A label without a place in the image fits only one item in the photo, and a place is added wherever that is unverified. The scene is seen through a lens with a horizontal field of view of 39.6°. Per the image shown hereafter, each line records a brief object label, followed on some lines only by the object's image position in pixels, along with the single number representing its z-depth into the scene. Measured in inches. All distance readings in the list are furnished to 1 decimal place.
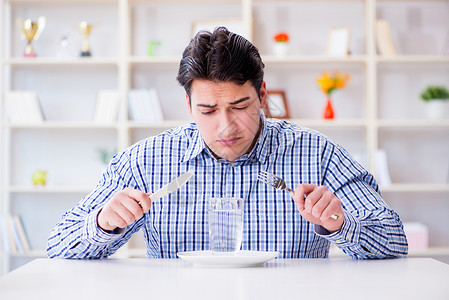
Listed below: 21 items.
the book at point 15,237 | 143.1
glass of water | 52.2
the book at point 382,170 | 139.9
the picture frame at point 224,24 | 142.5
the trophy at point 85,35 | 144.3
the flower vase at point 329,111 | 142.1
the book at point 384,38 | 141.9
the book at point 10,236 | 142.8
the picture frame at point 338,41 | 143.6
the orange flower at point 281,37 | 142.4
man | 59.4
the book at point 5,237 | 142.2
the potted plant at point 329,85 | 140.9
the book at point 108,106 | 142.4
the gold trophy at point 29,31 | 144.8
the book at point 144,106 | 141.7
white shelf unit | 149.0
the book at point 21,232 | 143.9
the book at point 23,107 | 143.0
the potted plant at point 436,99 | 142.7
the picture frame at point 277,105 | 143.7
